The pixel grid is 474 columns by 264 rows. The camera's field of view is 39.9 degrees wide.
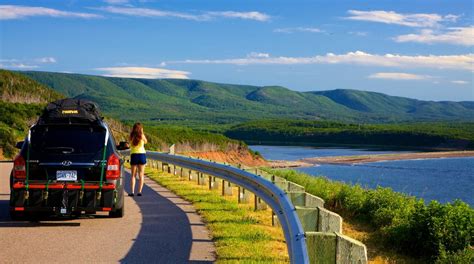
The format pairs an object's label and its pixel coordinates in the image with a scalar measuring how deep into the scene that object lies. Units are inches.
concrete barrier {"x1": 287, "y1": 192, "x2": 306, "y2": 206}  341.4
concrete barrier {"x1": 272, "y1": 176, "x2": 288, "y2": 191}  413.1
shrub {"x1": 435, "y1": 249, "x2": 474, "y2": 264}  338.6
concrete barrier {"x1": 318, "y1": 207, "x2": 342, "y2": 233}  256.8
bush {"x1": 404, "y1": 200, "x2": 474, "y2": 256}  408.8
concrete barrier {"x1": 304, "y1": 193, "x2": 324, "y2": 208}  339.4
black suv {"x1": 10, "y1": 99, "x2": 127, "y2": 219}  392.8
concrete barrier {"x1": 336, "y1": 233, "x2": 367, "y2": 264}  192.4
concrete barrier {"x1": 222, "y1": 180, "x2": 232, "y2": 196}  598.9
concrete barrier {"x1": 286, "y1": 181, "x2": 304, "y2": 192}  420.2
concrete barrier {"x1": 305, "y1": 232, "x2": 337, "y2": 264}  201.6
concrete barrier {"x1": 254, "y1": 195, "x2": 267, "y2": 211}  481.7
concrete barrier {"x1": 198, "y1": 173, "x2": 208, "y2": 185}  721.6
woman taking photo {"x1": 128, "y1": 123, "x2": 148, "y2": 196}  565.6
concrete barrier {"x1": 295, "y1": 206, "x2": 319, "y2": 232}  265.6
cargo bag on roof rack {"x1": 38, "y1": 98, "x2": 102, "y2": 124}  417.4
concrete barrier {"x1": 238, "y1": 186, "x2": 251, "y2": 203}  533.3
